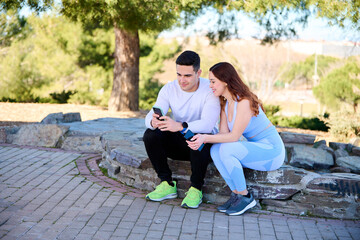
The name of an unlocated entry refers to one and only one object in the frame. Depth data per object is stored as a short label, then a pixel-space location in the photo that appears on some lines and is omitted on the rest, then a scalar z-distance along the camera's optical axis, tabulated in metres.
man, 3.86
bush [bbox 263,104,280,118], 14.00
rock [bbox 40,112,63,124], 7.37
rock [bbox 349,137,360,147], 8.15
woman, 3.71
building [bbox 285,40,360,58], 52.61
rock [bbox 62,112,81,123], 7.67
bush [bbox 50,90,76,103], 14.34
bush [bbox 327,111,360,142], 10.02
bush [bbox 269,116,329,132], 12.17
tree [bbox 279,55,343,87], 38.44
